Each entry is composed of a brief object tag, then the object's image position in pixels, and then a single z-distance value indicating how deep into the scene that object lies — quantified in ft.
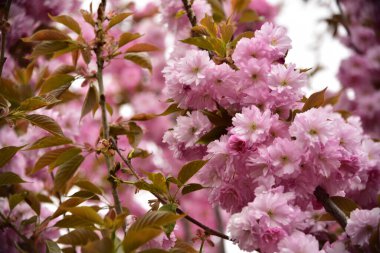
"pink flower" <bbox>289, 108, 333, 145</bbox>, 3.82
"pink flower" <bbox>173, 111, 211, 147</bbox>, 4.05
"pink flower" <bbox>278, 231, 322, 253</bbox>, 3.66
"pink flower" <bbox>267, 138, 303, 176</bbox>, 3.82
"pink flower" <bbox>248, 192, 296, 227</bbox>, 3.73
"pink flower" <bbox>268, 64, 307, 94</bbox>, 3.95
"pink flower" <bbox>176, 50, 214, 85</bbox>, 3.98
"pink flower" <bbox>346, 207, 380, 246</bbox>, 3.79
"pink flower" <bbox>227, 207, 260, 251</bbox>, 3.74
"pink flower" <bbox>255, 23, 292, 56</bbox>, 4.03
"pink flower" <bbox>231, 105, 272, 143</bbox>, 3.87
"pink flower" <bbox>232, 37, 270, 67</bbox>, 4.02
